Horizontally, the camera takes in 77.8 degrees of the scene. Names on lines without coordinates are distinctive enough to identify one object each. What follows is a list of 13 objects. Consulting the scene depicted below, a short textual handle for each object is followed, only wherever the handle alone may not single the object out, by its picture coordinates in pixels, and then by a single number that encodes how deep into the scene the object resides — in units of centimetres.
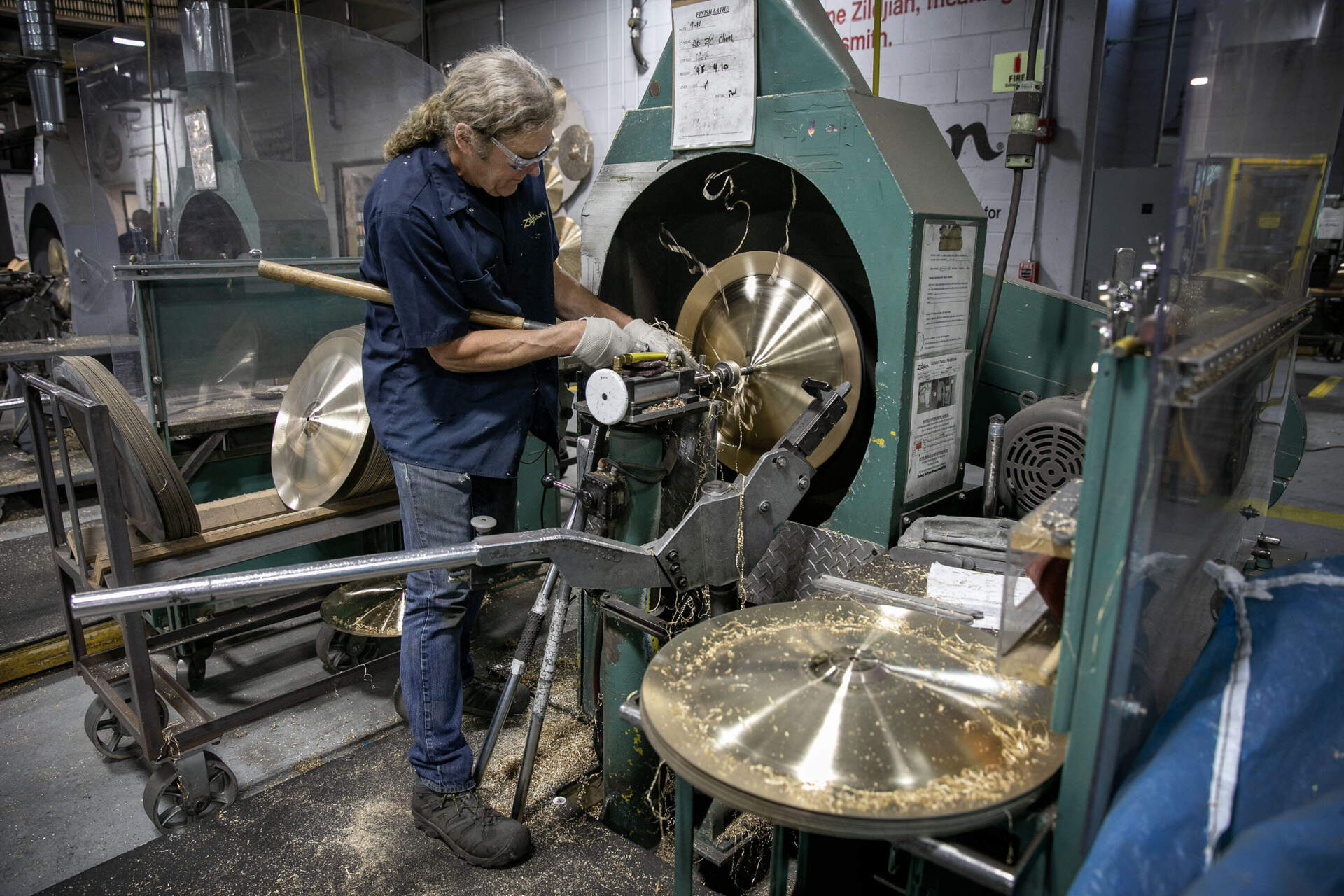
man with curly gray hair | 165
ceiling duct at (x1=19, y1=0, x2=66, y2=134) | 557
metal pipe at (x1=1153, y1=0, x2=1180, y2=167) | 410
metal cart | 195
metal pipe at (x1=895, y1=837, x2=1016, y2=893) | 87
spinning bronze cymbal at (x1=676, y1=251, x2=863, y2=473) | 187
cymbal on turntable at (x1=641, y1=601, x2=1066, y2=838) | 88
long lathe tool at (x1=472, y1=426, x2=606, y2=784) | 176
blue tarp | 74
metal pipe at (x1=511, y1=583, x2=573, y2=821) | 168
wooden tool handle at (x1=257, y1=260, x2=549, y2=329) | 173
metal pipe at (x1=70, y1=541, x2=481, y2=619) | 98
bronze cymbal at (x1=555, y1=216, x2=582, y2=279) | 443
